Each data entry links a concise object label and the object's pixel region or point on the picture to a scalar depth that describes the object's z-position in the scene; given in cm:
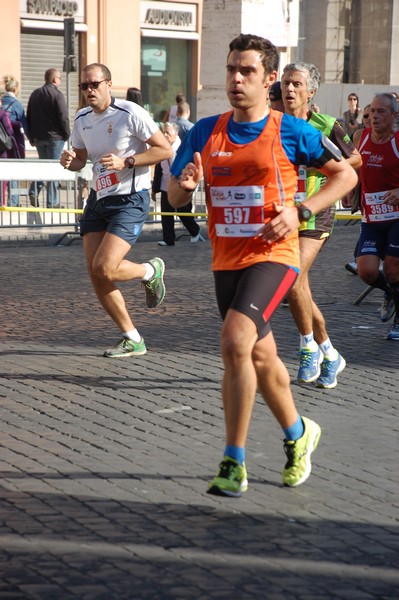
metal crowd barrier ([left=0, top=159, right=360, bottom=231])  1777
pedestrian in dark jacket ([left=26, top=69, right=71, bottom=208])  1973
